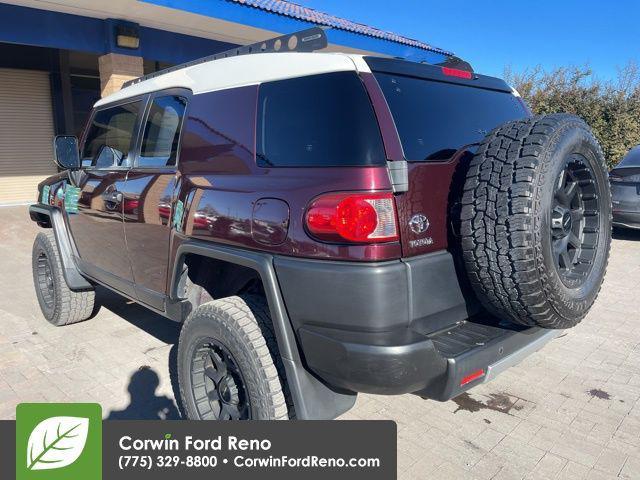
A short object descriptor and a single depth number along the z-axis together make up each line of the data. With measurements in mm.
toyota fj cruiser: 1989
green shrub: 12383
